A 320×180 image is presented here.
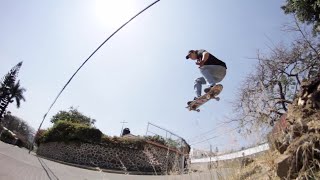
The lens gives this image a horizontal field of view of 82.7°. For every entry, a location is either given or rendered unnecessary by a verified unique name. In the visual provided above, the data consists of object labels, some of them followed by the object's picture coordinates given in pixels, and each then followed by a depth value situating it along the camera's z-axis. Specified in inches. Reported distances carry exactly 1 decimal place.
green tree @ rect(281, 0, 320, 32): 289.2
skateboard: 215.6
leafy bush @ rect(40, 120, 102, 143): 461.3
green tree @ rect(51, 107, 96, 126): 946.3
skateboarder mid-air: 205.6
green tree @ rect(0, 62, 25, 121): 1376.4
